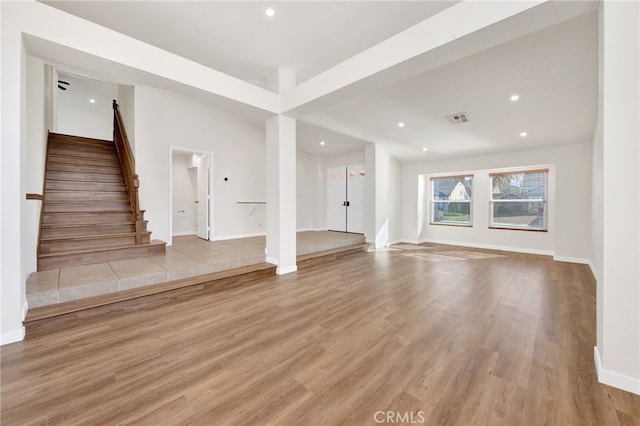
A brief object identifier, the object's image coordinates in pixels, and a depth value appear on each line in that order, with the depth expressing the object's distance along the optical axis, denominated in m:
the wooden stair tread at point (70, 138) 5.07
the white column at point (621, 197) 1.54
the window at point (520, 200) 6.17
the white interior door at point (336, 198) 7.85
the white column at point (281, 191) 4.08
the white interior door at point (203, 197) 5.93
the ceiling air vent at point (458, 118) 4.48
